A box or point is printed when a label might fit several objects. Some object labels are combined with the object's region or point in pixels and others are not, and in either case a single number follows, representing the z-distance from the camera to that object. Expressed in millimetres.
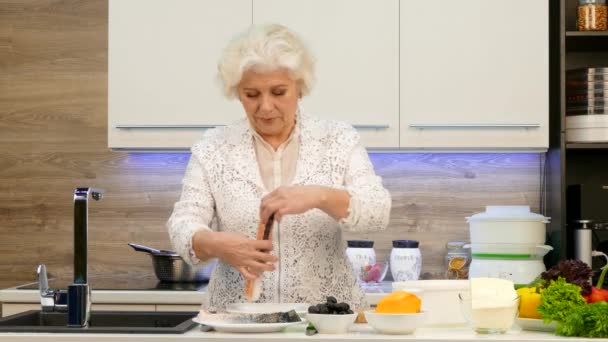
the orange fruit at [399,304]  1975
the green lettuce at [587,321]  1915
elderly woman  2498
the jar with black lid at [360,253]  3621
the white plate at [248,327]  1988
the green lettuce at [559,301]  1965
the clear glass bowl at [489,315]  1992
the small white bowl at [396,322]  1955
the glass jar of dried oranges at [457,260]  3721
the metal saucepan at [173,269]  3570
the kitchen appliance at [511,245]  3492
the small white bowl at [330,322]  1976
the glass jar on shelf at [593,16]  3598
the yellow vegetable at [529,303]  2059
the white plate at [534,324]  2043
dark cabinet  3537
